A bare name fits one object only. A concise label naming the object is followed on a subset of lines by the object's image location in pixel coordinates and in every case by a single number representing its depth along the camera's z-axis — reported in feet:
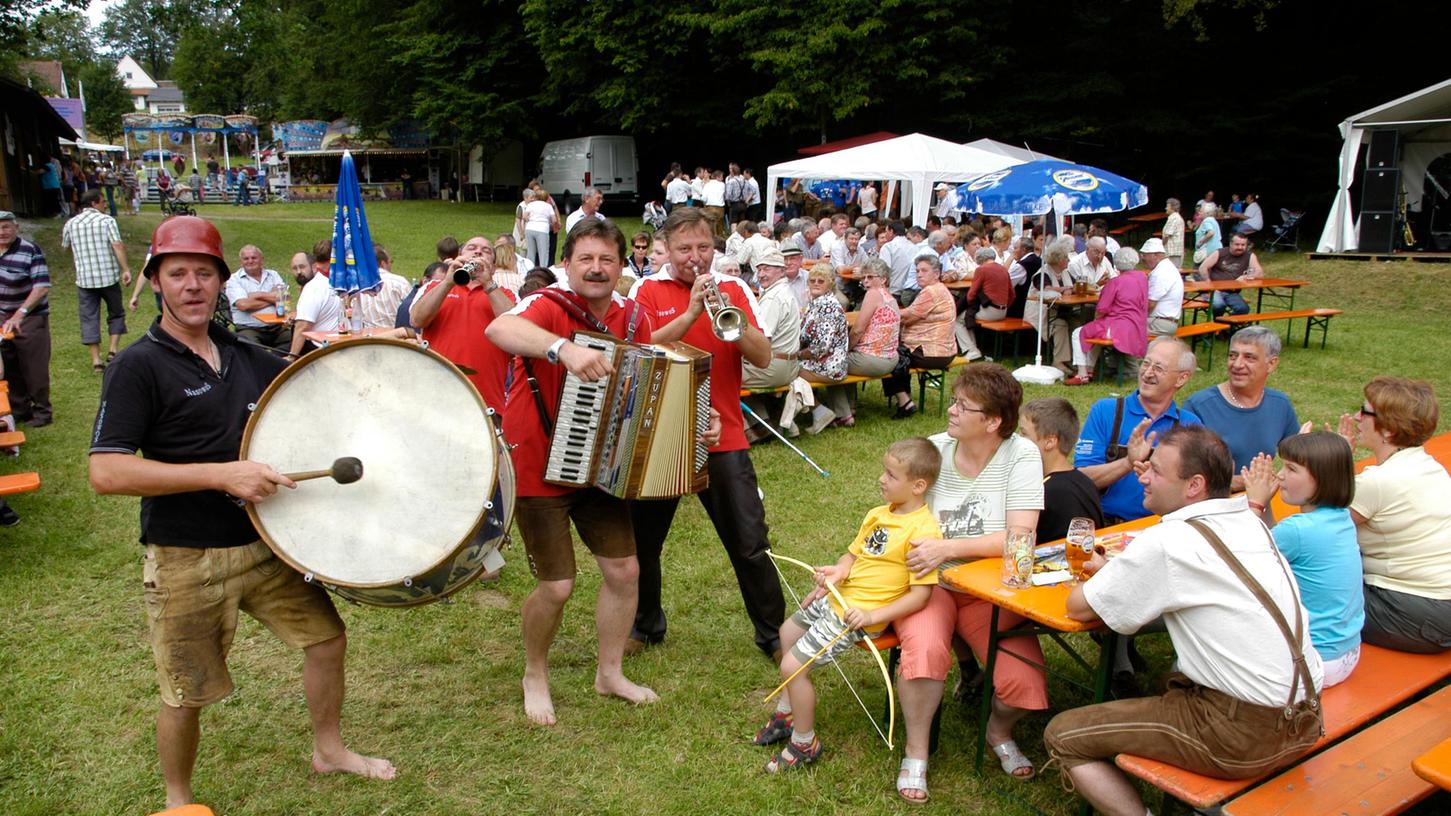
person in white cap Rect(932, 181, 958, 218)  57.99
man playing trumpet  13.28
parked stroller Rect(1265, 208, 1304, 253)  69.31
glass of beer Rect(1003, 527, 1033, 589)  11.12
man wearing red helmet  9.07
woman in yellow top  11.62
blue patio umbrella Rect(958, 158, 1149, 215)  37.27
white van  100.27
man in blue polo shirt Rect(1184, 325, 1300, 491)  14.87
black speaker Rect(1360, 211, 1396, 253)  59.41
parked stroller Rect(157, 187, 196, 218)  97.16
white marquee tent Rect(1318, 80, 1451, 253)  58.08
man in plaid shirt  31.89
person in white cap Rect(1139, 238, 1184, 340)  35.94
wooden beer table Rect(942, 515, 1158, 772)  10.30
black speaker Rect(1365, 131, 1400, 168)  58.90
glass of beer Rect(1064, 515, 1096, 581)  11.36
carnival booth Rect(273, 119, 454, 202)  139.85
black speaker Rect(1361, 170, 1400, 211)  58.70
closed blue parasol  26.04
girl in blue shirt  10.56
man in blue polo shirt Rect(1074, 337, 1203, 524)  14.65
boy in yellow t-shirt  11.76
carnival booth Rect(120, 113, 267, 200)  142.51
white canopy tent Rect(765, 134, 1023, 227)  55.93
